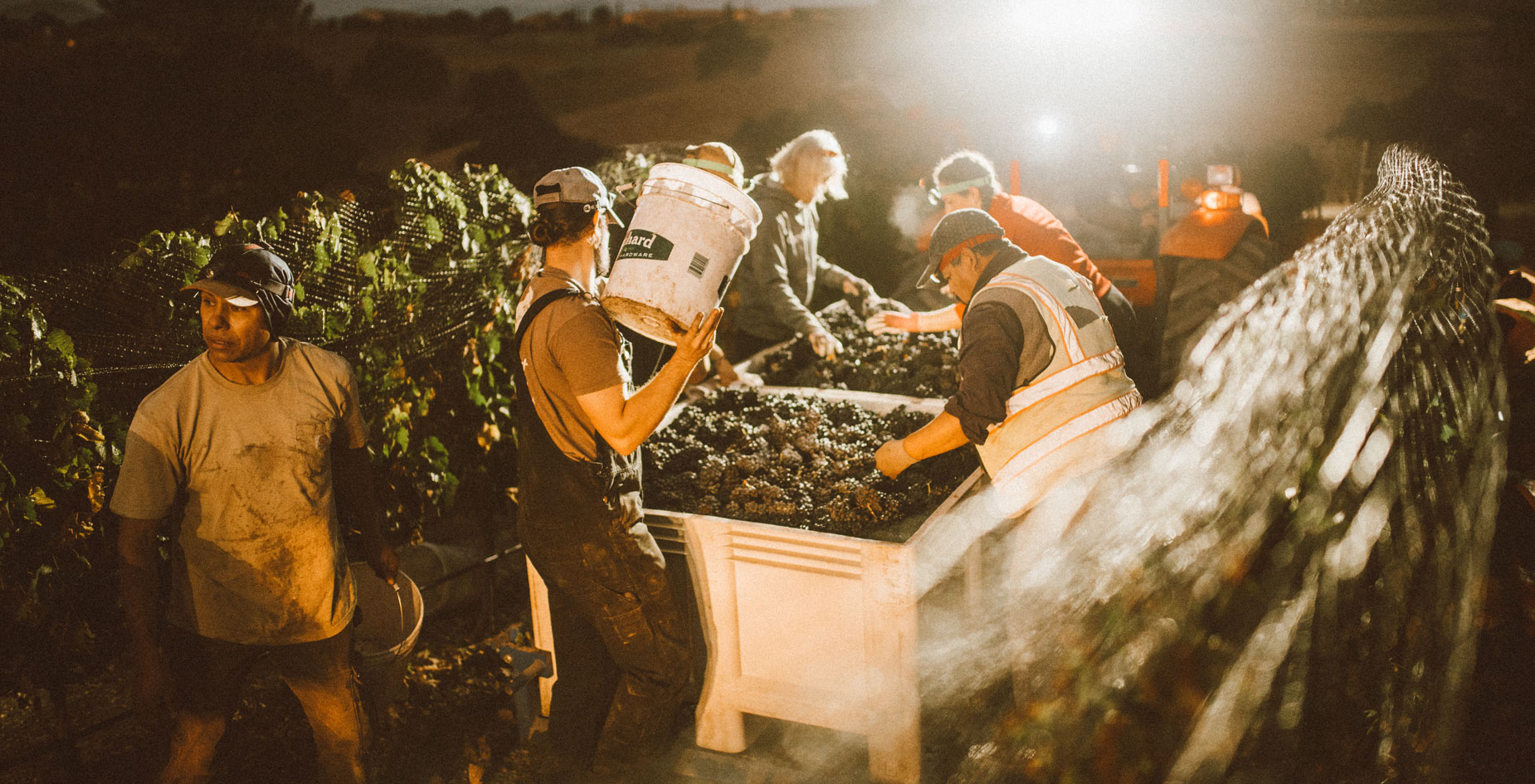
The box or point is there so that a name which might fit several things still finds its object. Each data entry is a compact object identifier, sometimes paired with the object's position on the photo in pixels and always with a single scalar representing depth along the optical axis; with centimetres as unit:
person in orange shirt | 462
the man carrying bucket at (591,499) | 269
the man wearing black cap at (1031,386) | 315
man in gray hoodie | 519
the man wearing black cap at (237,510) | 261
